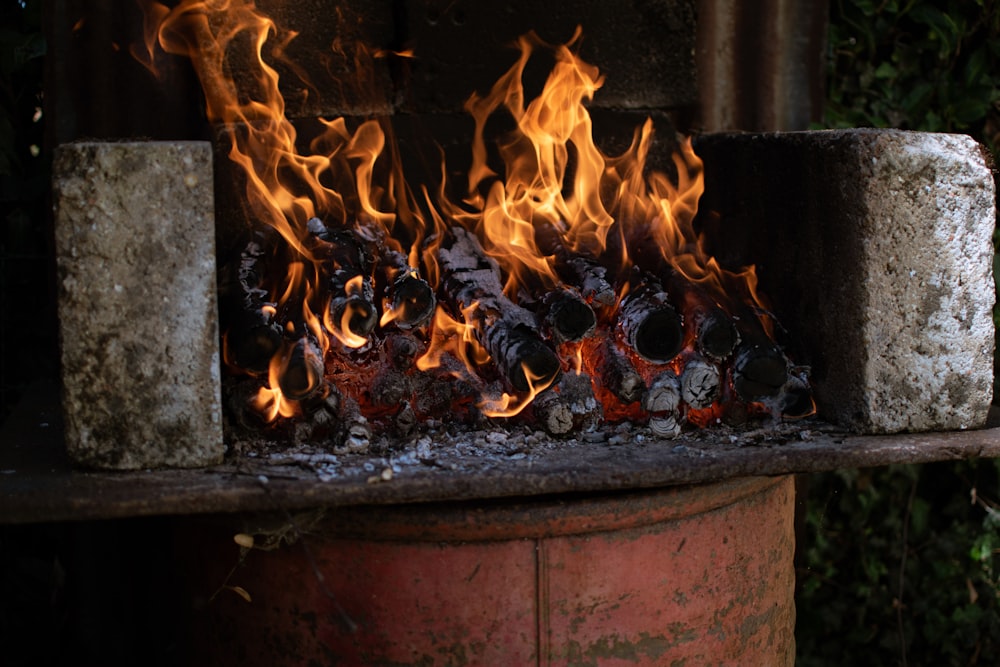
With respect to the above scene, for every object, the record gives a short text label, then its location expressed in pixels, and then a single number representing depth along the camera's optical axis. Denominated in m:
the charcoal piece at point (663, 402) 2.42
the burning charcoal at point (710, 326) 2.48
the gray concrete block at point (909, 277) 2.31
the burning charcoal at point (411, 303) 2.48
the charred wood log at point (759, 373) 2.45
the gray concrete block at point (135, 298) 2.03
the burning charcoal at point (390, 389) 2.41
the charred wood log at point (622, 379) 2.44
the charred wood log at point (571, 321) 2.49
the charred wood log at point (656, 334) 2.48
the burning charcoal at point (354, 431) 2.24
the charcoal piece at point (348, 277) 2.36
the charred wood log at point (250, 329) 2.28
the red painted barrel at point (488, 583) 2.17
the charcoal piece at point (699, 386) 2.44
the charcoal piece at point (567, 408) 2.37
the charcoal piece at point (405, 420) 2.37
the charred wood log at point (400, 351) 2.49
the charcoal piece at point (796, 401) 2.51
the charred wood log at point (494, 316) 2.39
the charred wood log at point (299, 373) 2.25
